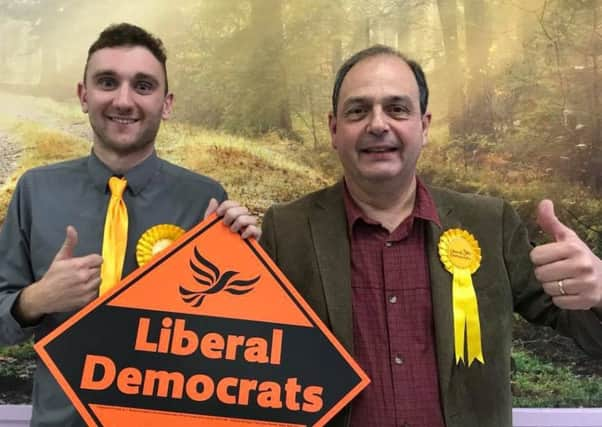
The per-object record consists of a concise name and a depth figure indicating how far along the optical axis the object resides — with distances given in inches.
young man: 43.4
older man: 39.3
